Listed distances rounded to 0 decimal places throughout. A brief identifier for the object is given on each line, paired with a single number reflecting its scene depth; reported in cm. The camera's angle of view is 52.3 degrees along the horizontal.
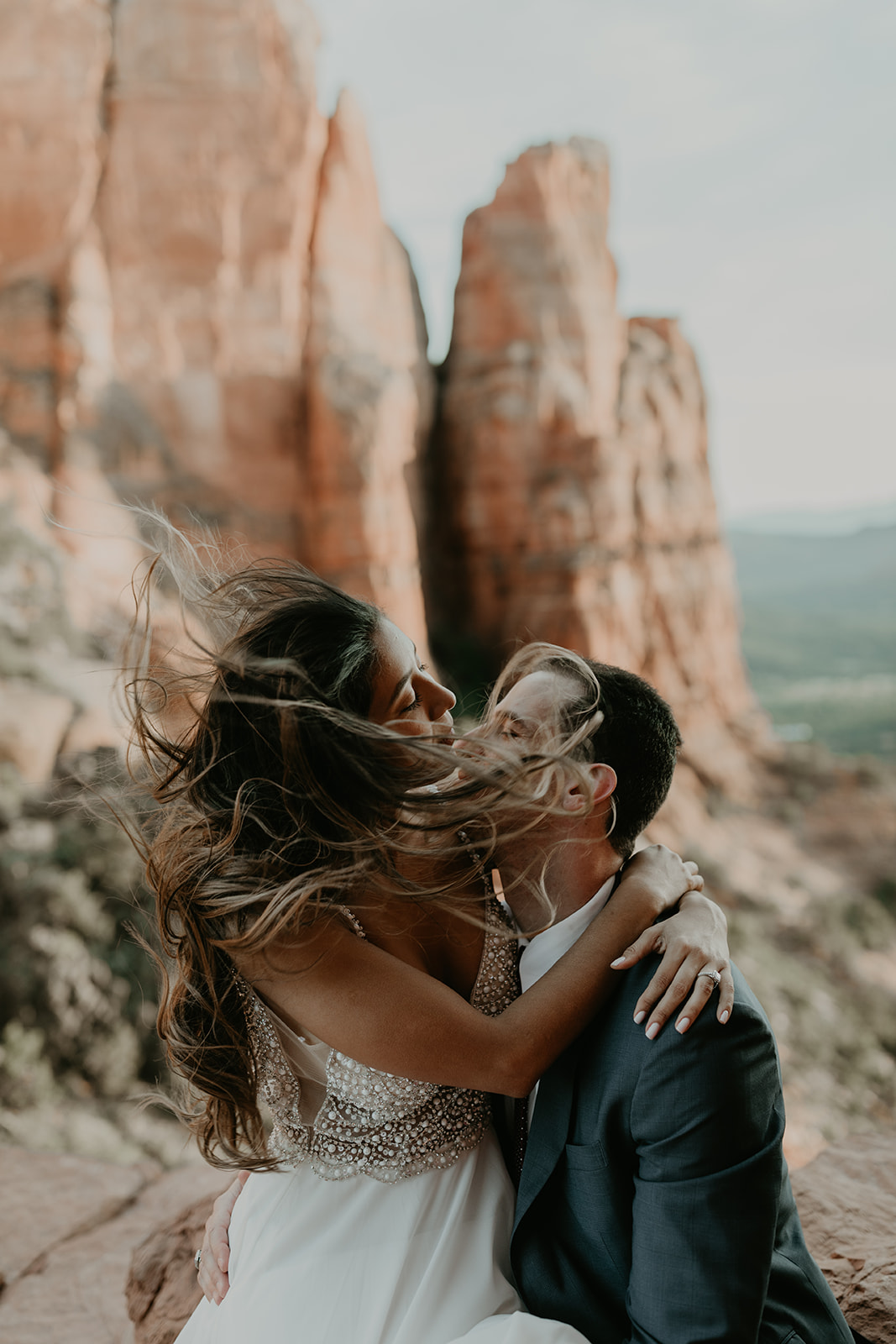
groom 139
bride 152
